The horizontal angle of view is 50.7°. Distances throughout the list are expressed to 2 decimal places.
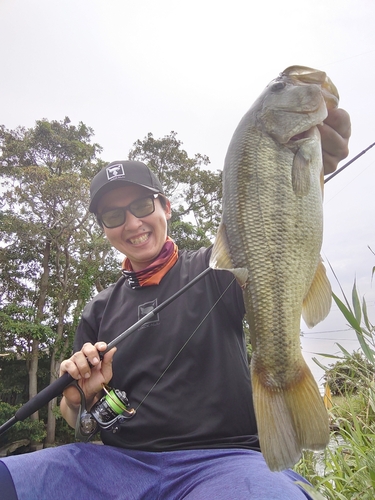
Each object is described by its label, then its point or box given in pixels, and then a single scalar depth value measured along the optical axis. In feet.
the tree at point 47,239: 49.96
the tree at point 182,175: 61.67
